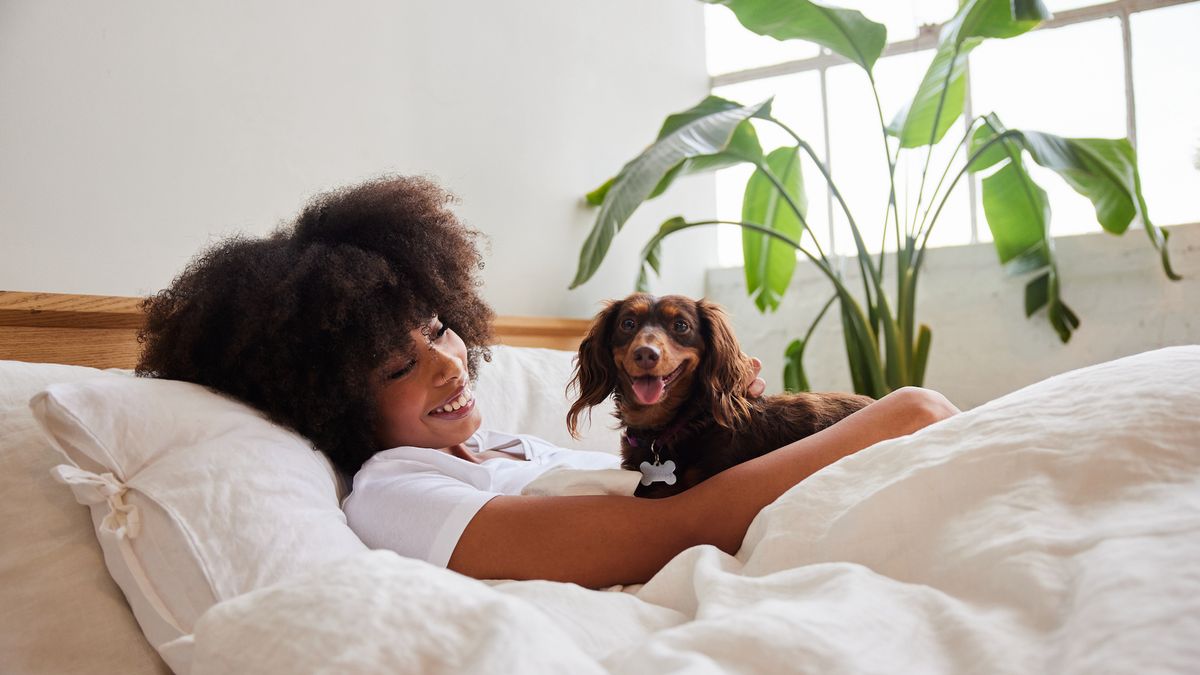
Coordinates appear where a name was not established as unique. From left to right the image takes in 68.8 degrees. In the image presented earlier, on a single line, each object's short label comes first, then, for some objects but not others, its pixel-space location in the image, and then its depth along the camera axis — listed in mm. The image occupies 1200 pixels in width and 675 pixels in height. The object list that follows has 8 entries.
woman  1125
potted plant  2619
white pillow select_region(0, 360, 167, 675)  951
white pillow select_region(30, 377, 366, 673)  970
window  3365
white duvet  600
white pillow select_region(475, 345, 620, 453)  1968
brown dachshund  1333
